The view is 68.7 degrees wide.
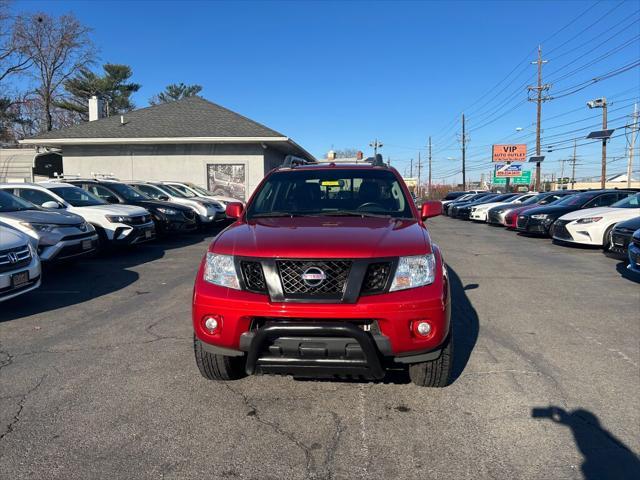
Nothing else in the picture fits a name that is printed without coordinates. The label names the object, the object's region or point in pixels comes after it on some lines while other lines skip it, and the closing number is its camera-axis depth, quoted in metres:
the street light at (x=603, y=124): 34.06
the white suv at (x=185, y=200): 15.04
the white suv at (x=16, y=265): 5.46
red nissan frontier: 2.94
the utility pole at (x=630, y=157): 42.69
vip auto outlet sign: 60.44
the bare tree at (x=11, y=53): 36.94
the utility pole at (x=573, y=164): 92.44
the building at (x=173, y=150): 21.70
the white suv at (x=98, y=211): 9.80
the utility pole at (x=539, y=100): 37.78
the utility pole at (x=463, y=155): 54.31
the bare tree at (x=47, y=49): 38.00
